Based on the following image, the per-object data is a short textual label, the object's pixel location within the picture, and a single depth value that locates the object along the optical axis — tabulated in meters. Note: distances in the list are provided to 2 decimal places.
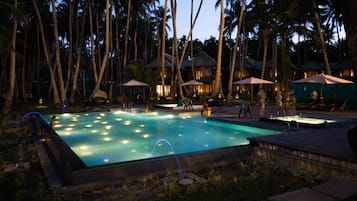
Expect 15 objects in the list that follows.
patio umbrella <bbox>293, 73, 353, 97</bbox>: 15.30
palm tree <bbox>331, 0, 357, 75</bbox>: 17.52
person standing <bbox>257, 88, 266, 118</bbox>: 13.24
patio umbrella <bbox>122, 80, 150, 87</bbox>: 23.90
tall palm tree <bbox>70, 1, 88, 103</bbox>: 25.27
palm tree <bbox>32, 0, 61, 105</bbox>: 22.31
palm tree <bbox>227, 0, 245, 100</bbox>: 26.00
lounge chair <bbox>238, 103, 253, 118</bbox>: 13.78
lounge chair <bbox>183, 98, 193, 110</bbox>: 19.48
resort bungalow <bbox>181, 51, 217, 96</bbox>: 43.31
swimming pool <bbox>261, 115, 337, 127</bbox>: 9.87
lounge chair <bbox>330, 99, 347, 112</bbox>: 16.53
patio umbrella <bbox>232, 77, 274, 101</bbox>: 16.64
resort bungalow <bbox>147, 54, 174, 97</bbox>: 41.00
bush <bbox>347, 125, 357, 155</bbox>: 5.13
